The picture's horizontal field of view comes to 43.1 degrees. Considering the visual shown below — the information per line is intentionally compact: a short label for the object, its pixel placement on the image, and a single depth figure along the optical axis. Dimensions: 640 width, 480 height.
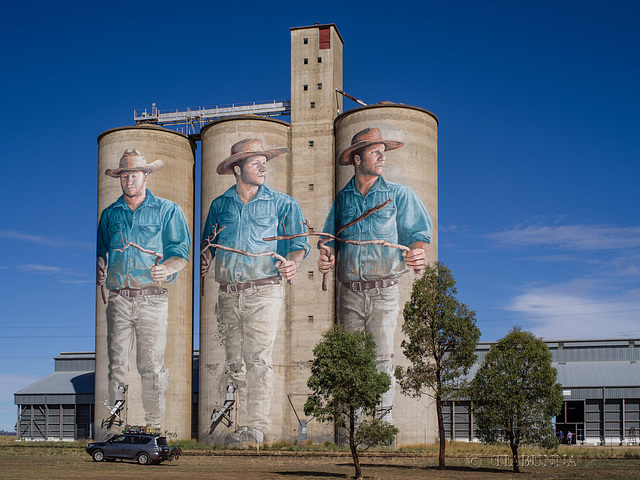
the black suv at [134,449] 54.25
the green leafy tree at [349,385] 44.56
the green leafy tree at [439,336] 52.97
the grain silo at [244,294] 81.56
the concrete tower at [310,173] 82.75
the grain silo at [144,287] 84.44
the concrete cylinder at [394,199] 76.81
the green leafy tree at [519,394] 49.72
